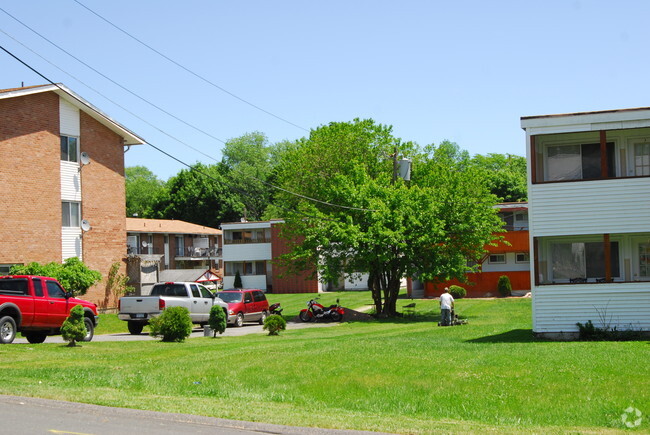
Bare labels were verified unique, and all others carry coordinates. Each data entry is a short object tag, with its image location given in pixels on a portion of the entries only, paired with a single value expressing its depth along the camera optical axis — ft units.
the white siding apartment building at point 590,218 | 76.07
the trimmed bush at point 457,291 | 177.37
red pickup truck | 71.72
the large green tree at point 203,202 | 305.53
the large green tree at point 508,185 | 304.09
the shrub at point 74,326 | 70.64
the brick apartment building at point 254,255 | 218.18
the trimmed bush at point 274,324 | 92.22
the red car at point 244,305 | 113.50
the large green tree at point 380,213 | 128.16
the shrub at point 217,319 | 87.86
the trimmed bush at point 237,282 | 217.77
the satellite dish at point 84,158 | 129.29
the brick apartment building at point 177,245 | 209.46
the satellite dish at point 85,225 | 128.67
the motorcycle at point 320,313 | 126.31
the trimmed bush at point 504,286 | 178.50
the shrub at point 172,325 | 81.05
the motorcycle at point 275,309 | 128.47
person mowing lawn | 103.14
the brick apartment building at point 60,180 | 117.50
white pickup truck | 93.09
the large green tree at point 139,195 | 378.94
